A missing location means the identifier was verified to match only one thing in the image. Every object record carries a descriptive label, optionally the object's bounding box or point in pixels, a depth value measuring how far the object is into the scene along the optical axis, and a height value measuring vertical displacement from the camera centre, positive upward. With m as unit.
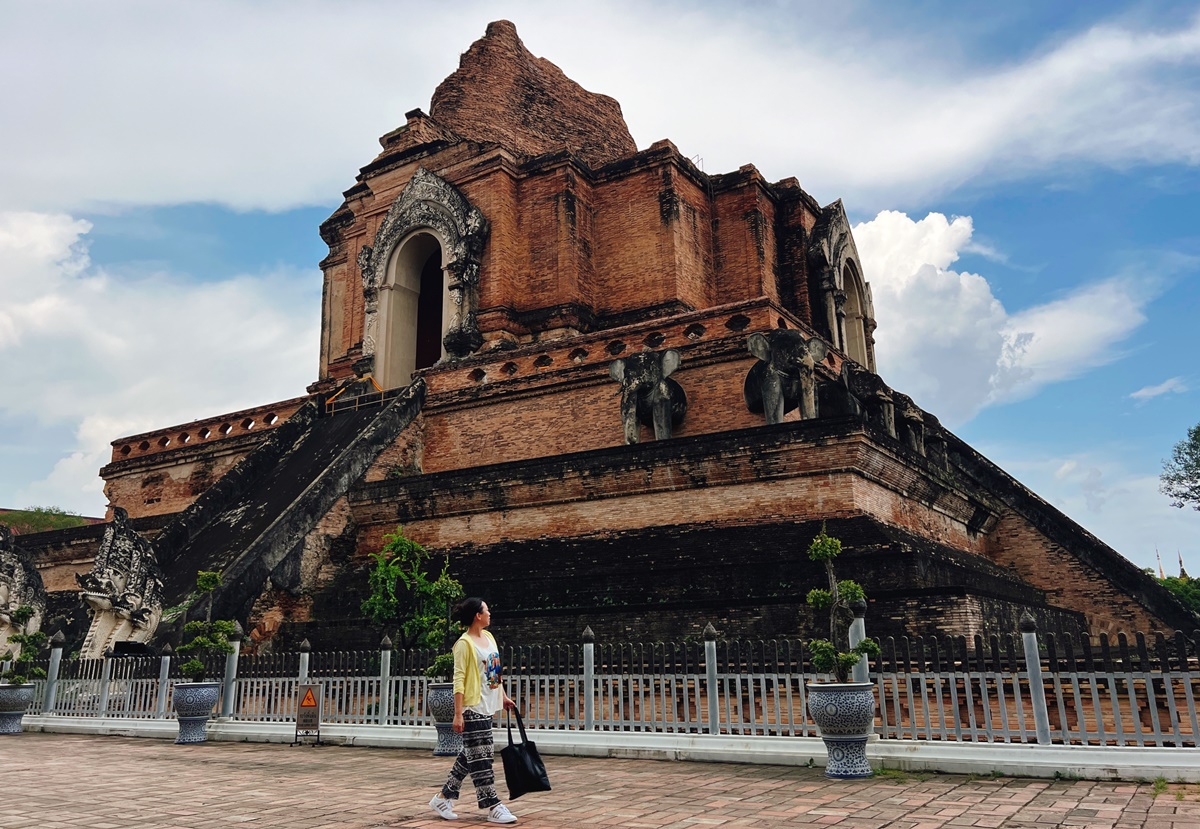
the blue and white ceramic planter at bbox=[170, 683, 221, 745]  9.73 -0.41
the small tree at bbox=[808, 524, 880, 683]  7.10 +0.22
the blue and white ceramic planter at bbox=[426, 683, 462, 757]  8.39 -0.50
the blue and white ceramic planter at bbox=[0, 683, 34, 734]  11.09 -0.40
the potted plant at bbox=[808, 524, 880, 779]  6.74 -0.40
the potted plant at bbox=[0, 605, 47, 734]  11.10 -0.06
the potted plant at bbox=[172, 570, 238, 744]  9.74 -0.19
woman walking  5.41 -0.26
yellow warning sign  9.48 -0.49
